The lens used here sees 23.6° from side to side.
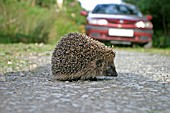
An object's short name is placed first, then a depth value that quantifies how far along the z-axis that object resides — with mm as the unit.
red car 14375
